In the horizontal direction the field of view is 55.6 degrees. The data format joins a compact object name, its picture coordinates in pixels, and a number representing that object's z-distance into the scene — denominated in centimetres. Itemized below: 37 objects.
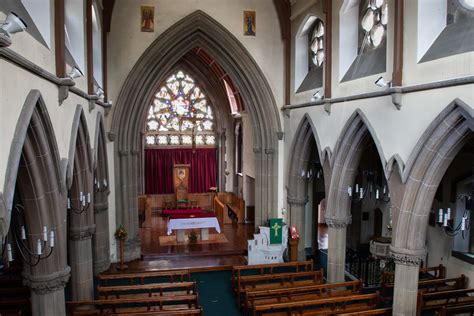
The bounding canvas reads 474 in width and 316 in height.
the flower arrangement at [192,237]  1794
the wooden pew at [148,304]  996
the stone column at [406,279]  967
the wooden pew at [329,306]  1005
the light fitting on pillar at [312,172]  1593
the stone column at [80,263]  1117
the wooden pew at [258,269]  1310
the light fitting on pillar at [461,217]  1227
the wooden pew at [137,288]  1122
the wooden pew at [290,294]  1109
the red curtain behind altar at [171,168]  2486
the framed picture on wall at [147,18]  1548
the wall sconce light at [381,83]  978
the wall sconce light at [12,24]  503
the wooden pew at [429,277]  1254
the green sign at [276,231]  1562
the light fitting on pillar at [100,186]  1381
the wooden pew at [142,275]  1213
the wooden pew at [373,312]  952
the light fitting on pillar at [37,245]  772
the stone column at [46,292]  817
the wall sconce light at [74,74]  866
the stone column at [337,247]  1284
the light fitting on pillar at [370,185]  1509
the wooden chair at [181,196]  2358
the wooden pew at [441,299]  1020
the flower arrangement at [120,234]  1530
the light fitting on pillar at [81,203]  1060
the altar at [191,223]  1741
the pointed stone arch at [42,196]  707
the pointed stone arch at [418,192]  850
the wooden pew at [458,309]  952
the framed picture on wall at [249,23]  1619
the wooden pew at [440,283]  1178
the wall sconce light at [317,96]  1337
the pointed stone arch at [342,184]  1180
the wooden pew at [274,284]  1221
